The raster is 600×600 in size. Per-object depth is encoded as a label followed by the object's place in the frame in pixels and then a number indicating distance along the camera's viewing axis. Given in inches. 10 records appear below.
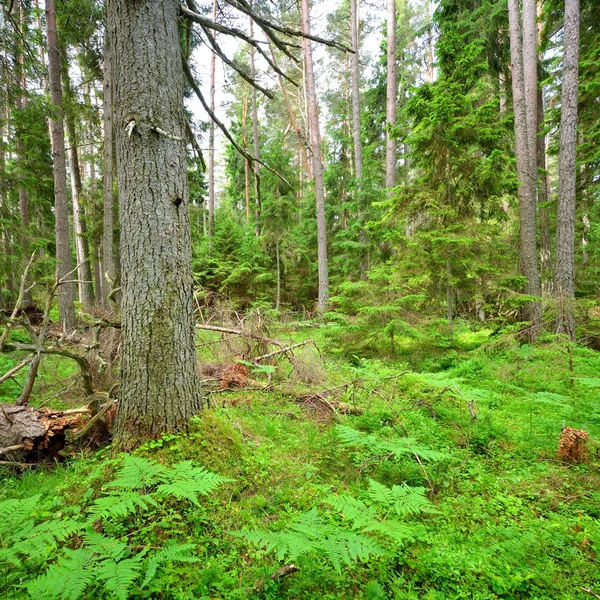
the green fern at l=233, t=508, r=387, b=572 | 63.2
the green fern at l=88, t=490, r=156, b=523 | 67.6
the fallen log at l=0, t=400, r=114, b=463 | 118.2
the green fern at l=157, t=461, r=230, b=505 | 74.0
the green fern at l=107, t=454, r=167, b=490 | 77.9
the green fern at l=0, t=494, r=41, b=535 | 68.6
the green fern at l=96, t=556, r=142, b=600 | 55.2
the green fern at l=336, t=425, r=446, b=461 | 101.7
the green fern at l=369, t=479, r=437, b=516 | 78.0
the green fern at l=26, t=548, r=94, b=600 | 53.7
